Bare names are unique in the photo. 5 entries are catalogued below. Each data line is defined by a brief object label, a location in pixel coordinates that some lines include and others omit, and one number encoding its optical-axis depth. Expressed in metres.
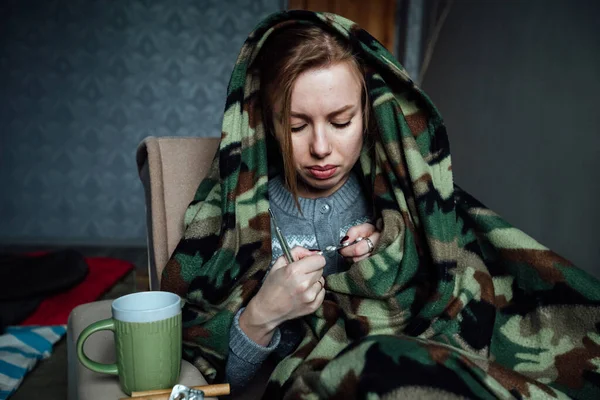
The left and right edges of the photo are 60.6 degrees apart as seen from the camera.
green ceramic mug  0.63
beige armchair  0.94
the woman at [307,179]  0.81
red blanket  2.09
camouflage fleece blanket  0.84
